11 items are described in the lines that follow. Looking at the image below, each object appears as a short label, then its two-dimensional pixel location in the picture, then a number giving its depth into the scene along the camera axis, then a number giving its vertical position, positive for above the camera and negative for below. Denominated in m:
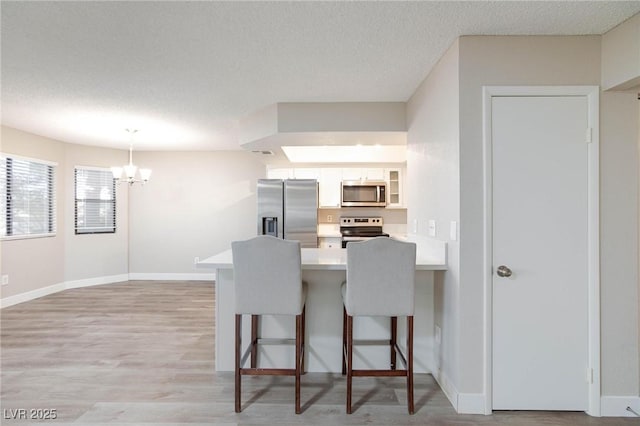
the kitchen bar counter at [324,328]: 2.62 -0.91
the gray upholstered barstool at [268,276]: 2.19 -0.42
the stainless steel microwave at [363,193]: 5.07 +0.30
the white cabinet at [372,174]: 5.19 +0.61
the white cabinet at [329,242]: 4.95 -0.44
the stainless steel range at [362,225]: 5.25 -0.20
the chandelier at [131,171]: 4.26 +0.56
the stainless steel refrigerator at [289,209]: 4.83 +0.06
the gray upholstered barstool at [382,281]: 2.15 -0.45
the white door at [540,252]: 2.09 -0.25
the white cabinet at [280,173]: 5.25 +0.64
